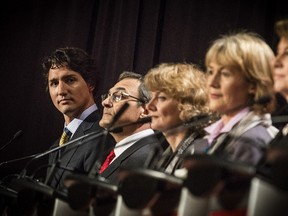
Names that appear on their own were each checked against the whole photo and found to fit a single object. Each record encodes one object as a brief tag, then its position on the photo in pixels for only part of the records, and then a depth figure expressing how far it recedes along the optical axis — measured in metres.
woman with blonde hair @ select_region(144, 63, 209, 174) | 5.42
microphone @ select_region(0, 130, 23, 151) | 6.26
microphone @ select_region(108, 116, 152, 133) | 4.81
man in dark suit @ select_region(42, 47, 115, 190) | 7.61
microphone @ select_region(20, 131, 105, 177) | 4.84
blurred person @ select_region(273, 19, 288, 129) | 4.05
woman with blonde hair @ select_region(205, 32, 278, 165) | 4.06
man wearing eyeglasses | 6.14
